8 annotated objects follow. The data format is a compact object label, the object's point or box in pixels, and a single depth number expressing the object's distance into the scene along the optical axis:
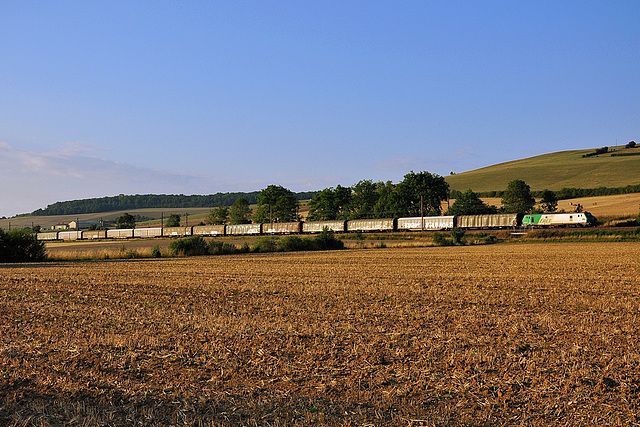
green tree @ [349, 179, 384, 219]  137.00
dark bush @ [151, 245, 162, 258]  50.62
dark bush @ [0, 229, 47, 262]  44.28
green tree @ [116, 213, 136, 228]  188.70
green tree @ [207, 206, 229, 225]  166.62
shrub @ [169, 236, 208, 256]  51.59
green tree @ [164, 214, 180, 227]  176.75
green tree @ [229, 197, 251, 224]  162.12
